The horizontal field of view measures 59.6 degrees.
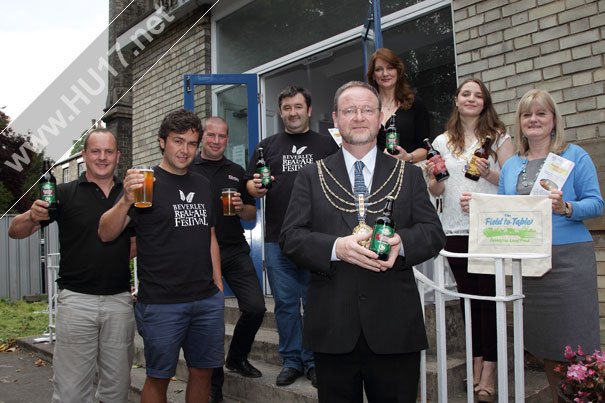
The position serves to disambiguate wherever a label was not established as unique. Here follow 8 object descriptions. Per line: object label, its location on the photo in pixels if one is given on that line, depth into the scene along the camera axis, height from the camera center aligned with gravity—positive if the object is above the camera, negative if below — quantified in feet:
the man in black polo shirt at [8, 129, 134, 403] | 10.11 -1.55
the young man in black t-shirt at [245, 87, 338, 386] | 12.24 -0.05
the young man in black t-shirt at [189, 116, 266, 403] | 12.61 -0.93
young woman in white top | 10.46 +0.37
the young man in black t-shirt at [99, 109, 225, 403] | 9.64 -1.05
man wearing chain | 6.66 -0.65
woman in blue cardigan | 9.14 -0.99
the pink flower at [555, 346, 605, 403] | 7.00 -2.46
